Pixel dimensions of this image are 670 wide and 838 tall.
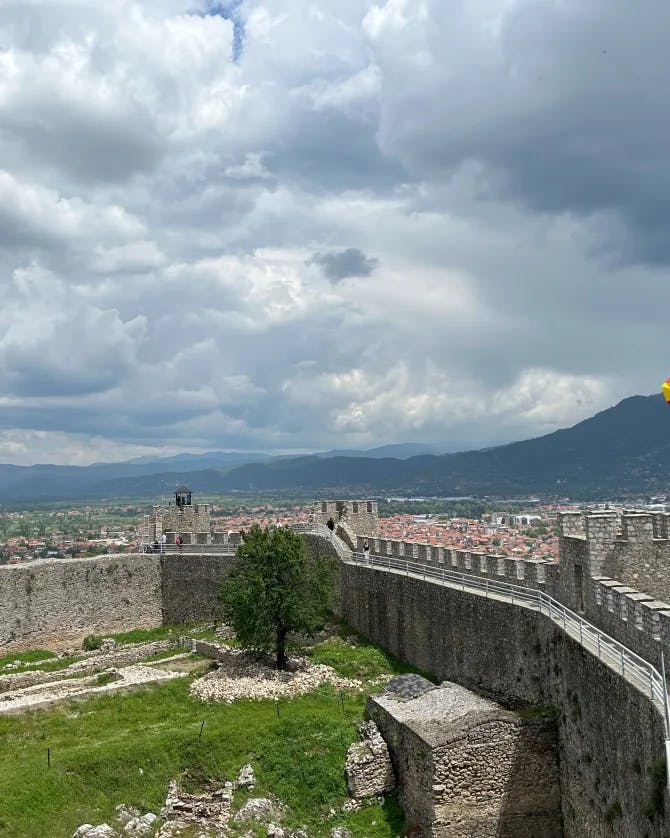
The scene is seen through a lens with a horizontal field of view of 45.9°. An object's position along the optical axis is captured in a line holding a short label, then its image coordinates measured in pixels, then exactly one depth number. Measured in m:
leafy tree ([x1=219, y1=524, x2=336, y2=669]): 23.91
